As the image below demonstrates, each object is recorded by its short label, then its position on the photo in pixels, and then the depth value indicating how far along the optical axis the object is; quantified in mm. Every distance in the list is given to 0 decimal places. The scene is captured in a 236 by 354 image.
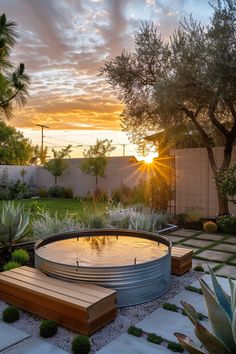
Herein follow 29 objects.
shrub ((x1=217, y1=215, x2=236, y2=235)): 7539
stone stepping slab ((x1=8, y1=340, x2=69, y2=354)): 2555
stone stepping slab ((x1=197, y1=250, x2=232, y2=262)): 5304
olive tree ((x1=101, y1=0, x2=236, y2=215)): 7117
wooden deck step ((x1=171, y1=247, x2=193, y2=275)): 4429
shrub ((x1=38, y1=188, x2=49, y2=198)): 17078
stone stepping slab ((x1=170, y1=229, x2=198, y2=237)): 7225
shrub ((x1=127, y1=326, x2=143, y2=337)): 2843
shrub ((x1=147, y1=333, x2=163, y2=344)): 2730
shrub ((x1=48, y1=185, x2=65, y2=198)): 16812
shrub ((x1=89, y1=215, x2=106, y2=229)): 6422
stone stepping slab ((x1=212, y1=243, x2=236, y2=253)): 5895
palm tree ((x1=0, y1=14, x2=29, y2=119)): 8742
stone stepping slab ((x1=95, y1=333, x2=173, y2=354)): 2576
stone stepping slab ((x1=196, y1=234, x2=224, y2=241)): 6857
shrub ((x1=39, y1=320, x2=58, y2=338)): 2803
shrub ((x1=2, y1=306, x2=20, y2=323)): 3076
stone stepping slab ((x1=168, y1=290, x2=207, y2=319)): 3409
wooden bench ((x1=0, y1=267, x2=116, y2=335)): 2842
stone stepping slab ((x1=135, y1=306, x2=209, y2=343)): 2871
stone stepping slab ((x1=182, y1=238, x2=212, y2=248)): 6277
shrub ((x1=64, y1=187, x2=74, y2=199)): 16609
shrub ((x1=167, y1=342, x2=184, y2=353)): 2607
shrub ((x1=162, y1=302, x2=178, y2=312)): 3363
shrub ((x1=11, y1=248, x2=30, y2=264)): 4465
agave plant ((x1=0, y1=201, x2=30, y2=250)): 4695
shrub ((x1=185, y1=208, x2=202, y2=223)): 8688
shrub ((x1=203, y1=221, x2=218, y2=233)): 7707
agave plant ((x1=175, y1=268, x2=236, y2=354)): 1850
